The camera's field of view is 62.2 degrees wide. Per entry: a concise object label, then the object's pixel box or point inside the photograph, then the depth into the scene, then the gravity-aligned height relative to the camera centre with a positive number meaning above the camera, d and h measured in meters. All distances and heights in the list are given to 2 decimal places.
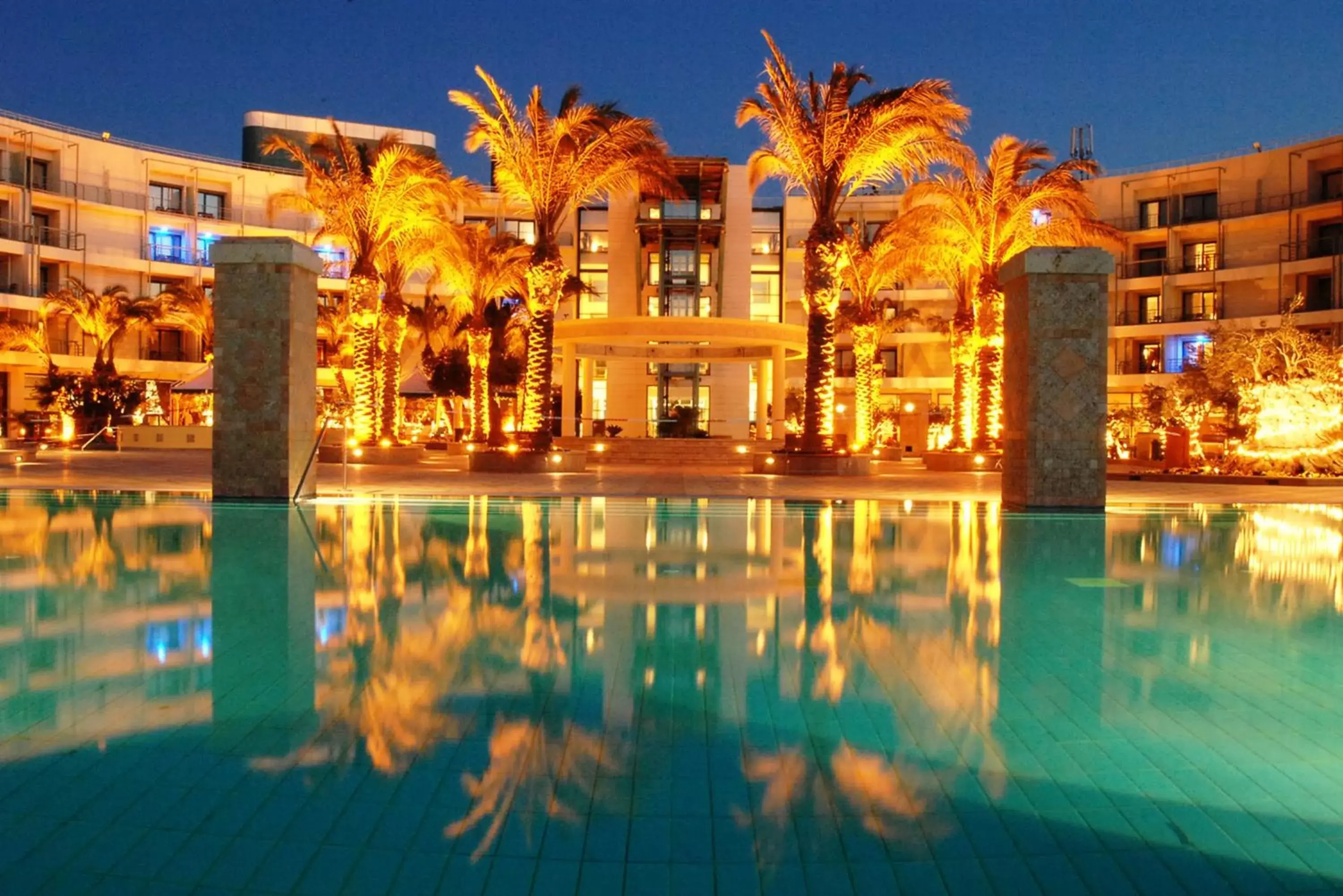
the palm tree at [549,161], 23.78 +6.13
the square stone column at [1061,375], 14.21 +0.91
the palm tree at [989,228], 26.44 +5.36
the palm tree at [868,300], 30.97 +4.49
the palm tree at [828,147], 22.50 +6.19
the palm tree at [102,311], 44.69 +5.06
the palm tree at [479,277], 33.31 +5.07
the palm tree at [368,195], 27.02 +6.02
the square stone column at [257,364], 14.28 +0.94
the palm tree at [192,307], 45.75 +5.40
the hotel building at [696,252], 48.28 +8.81
